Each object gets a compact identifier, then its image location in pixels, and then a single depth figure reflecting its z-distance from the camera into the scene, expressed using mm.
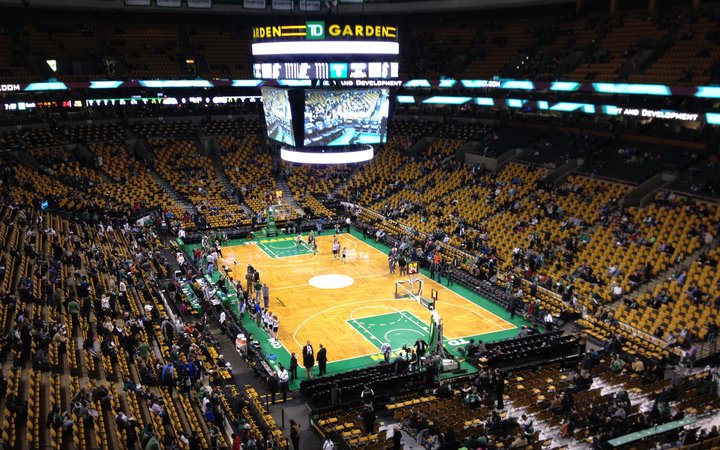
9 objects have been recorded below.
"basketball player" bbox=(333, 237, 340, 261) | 36188
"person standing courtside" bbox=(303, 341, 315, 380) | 21594
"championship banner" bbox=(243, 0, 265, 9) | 45719
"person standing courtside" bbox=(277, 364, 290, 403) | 20900
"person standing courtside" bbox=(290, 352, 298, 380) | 21953
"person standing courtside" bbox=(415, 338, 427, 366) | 22606
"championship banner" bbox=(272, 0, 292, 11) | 47875
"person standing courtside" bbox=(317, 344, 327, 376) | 22172
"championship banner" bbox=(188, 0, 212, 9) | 45594
